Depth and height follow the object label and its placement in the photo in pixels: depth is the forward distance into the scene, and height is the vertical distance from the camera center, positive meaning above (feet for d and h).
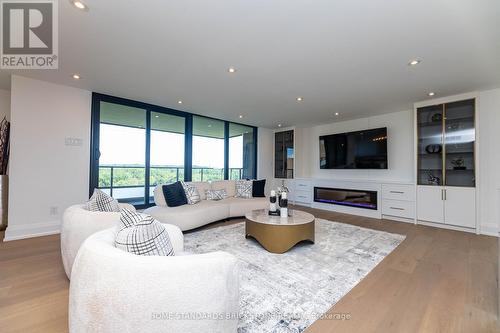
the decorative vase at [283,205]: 9.96 -1.71
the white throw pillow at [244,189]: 15.80 -1.50
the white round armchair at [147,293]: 3.00 -1.82
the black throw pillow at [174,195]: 12.24 -1.52
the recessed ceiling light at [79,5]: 5.70 +4.47
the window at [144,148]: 13.34 +1.49
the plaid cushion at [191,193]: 13.14 -1.56
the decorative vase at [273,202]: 10.61 -1.64
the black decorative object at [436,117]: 13.17 +3.29
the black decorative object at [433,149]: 13.28 +1.34
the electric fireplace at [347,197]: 15.88 -2.25
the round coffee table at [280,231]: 8.76 -2.63
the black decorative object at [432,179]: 13.34 -0.60
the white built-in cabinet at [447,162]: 12.05 +0.46
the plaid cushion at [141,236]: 3.86 -1.30
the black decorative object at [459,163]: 12.64 +0.41
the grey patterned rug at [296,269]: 5.17 -3.49
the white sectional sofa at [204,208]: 11.03 -2.30
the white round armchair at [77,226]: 6.32 -1.75
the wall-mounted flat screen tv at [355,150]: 16.11 +1.62
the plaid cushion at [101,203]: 7.19 -1.22
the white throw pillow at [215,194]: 14.66 -1.78
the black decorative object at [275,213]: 10.54 -2.19
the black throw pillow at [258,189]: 16.06 -1.51
